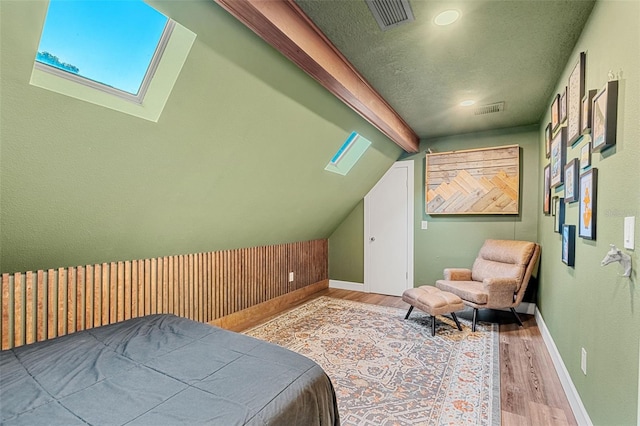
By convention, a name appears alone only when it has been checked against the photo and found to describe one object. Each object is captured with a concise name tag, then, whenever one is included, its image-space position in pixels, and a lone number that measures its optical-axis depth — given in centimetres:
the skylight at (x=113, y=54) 149
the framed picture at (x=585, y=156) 171
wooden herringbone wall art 395
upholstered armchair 327
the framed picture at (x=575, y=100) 186
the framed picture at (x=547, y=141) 300
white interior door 469
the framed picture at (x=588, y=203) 160
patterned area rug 192
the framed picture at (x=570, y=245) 204
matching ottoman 309
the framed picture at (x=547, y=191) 295
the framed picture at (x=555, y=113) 253
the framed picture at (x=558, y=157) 235
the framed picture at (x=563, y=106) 226
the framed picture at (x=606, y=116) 135
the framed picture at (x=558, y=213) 239
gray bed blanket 108
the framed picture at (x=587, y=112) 164
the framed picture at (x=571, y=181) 194
